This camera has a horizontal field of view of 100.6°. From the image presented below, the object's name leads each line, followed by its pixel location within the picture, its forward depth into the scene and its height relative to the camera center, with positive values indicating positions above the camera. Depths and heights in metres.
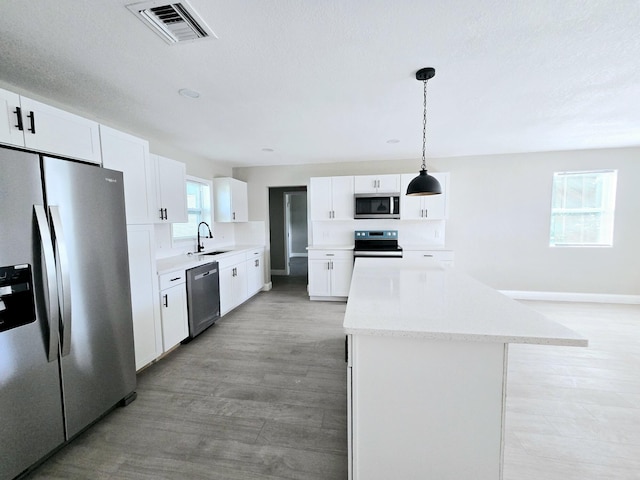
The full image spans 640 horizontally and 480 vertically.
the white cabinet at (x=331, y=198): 4.63 +0.41
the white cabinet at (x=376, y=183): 4.49 +0.64
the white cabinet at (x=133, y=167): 2.06 +0.48
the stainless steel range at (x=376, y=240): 4.64 -0.34
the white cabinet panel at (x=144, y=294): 2.22 -0.62
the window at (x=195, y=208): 3.83 +0.25
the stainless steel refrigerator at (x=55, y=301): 1.32 -0.44
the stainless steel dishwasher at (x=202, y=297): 3.00 -0.89
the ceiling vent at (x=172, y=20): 1.29 +1.06
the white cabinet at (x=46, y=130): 1.48 +0.60
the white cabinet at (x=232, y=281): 3.69 -0.88
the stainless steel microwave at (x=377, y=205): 4.47 +0.27
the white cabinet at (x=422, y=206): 4.44 +0.24
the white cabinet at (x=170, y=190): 2.91 +0.39
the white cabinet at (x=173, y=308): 2.61 -0.87
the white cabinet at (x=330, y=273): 4.53 -0.88
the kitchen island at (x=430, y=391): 1.12 -0.75
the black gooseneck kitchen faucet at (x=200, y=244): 4.07 -0.33
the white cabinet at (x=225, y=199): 4.55 +0.41
